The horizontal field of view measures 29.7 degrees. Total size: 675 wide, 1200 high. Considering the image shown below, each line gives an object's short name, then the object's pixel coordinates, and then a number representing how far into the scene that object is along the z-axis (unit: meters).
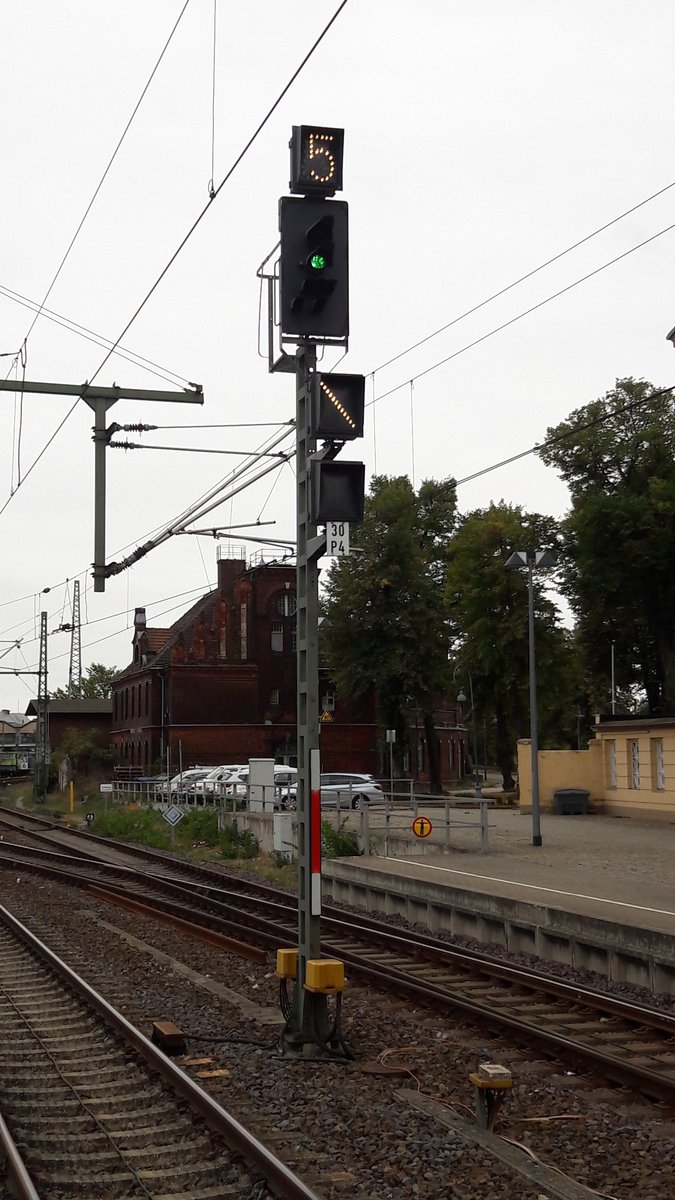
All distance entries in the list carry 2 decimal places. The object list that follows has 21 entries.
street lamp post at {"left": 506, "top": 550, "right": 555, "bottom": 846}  25.64
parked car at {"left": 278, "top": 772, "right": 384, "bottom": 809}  37.88
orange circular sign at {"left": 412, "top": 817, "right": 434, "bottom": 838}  22.61
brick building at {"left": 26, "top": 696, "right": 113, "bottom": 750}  83.81
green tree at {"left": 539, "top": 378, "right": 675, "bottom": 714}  44.56
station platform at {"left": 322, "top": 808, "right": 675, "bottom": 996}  13.27
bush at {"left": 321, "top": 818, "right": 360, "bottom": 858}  24.98
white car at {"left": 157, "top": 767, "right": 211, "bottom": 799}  42.03
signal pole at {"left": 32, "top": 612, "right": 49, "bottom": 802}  55.50
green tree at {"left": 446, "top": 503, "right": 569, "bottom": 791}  52.09
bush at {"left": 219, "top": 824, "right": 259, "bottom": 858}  29.91
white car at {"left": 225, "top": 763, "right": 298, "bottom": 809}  33.41
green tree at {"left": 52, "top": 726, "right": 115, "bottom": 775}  67.81
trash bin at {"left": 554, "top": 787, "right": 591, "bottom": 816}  37.34
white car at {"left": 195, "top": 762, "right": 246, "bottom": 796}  47.26
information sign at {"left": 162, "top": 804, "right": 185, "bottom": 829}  33.69
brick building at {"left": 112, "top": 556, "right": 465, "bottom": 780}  66.38
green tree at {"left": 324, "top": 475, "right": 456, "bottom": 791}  56.31
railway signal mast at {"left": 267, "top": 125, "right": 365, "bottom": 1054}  9.54
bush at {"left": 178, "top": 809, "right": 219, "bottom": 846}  33.03
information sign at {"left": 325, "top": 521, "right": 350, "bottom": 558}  9.44
